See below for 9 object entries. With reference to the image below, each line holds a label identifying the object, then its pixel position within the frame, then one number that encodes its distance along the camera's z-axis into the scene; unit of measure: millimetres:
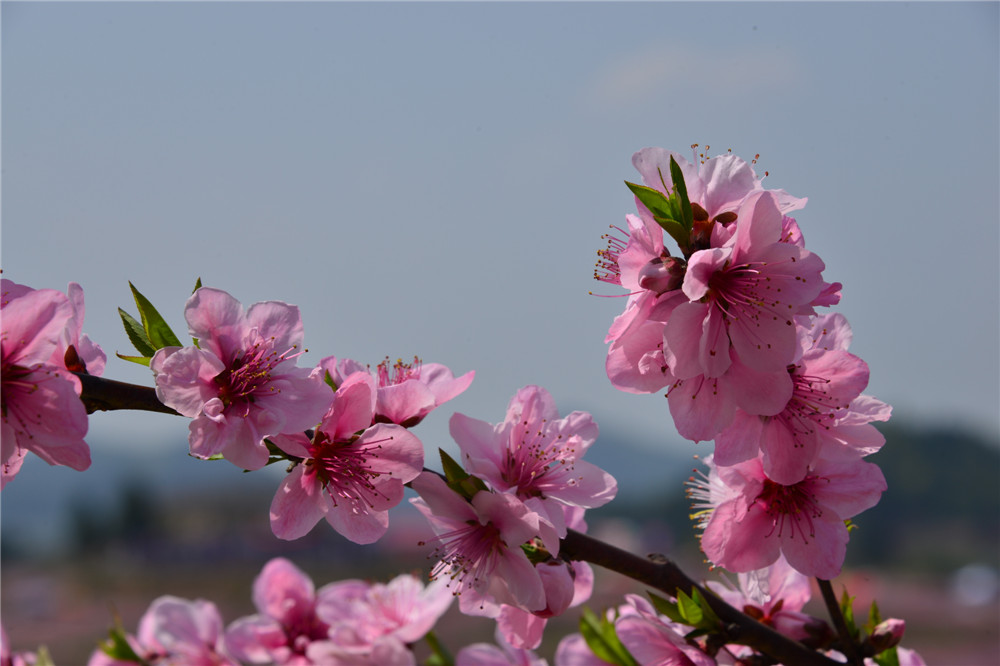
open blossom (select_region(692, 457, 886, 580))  610
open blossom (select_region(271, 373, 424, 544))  589
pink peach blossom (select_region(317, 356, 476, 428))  597
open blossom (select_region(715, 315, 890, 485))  590
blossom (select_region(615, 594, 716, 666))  617
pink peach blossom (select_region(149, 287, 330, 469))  578
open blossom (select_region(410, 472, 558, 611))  589
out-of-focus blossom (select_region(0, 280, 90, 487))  572
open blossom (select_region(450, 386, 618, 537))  602
